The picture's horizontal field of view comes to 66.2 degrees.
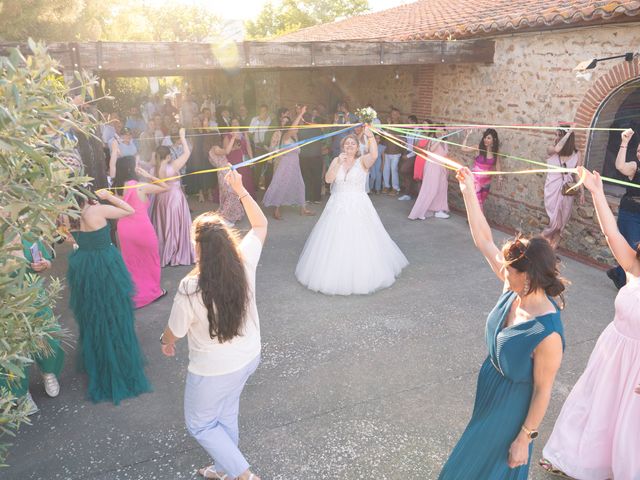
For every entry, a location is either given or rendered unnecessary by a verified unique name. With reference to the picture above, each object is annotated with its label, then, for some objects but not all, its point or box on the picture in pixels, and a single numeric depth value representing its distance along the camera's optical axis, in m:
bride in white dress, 5.85
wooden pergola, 6.23
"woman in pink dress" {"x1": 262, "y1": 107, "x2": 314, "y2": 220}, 8.98
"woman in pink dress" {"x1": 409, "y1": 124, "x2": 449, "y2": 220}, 8.93
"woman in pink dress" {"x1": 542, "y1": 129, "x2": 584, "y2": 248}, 6.95
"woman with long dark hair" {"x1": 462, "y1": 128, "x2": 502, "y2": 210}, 8.24
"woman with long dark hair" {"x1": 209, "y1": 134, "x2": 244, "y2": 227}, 8.18
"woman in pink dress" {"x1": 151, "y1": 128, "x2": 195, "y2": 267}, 6.64
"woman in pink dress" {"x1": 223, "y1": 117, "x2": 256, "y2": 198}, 8.29
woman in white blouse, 2.53
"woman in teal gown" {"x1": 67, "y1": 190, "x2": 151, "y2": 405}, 3.79
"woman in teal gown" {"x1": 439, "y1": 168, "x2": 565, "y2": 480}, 2.13
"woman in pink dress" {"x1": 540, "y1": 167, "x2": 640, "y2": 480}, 2.79
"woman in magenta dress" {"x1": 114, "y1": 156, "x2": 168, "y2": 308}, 5.51
